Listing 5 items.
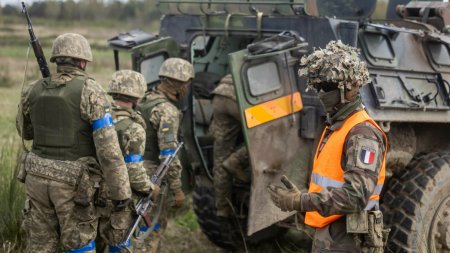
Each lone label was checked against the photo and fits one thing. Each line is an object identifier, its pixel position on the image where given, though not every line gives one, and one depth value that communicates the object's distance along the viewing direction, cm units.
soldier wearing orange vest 351
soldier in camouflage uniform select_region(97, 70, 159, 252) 490
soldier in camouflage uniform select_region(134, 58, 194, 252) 552
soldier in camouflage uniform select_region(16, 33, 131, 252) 443
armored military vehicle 523
